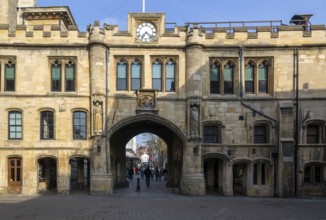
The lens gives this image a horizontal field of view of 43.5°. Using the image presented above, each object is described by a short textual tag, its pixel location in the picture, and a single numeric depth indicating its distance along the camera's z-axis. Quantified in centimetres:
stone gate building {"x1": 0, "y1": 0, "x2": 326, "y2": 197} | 2595
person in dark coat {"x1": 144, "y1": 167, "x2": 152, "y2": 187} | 3328
